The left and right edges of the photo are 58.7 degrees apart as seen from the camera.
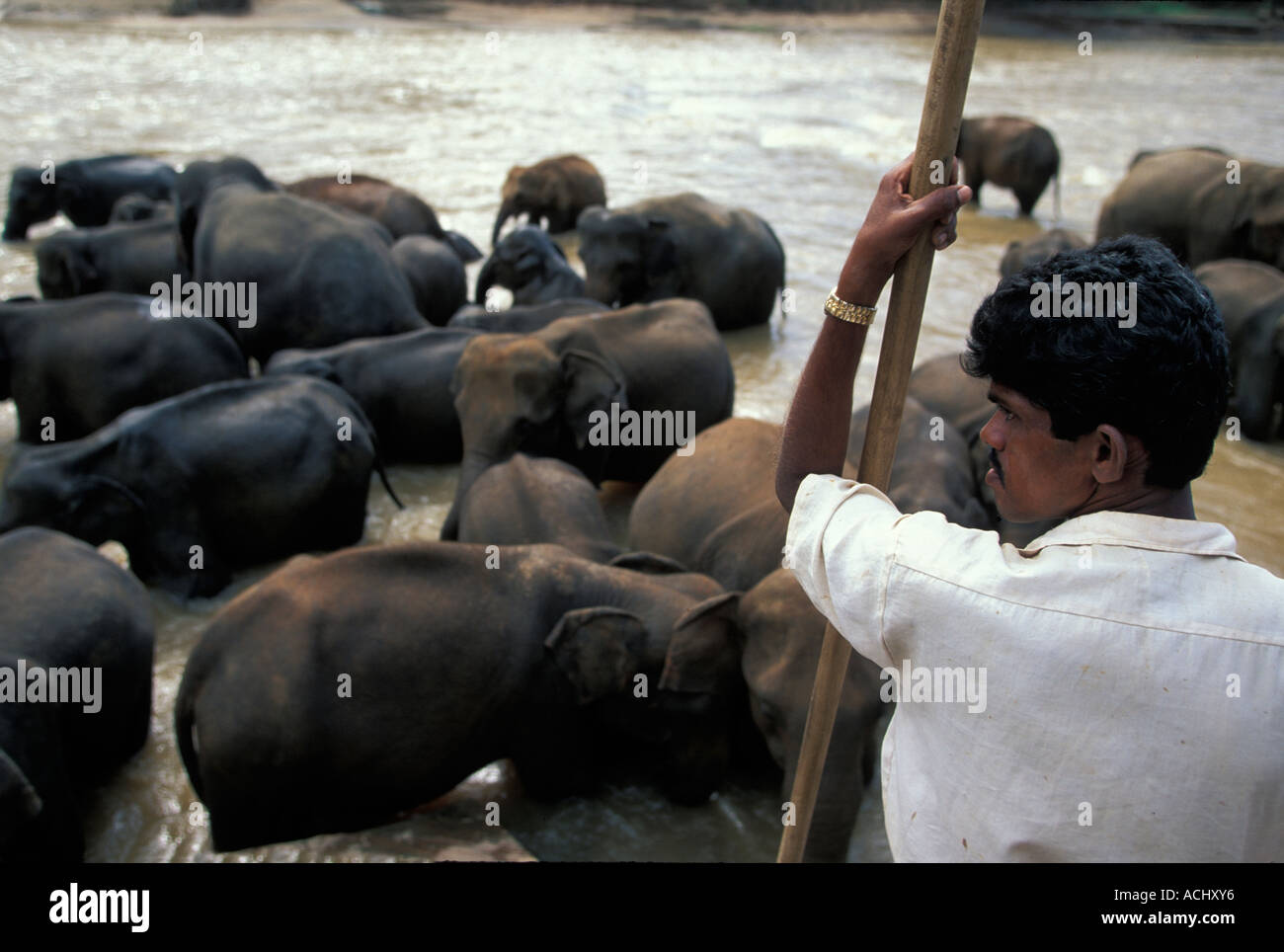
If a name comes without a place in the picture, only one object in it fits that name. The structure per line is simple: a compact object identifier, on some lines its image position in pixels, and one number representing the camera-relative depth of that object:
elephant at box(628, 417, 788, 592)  4.49
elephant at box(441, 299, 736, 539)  5.48
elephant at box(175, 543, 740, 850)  3.49
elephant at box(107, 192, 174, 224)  9.26
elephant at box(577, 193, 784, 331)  8.24
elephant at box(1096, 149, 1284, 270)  9.07
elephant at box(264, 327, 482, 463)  6.21
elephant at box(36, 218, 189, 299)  7.50
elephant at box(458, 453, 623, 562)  4.64
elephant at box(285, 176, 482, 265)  9.25
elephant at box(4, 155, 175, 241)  10.17
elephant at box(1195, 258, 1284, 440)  6.77
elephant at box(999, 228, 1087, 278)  8.11
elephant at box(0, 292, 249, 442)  6.00
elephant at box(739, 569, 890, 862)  3.12
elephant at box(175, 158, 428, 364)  6.96
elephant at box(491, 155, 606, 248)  10.64
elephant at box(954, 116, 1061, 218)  12.49
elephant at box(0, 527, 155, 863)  3.41
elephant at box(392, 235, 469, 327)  7.95
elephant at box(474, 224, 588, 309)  8.02
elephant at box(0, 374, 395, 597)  4.84
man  1.39
